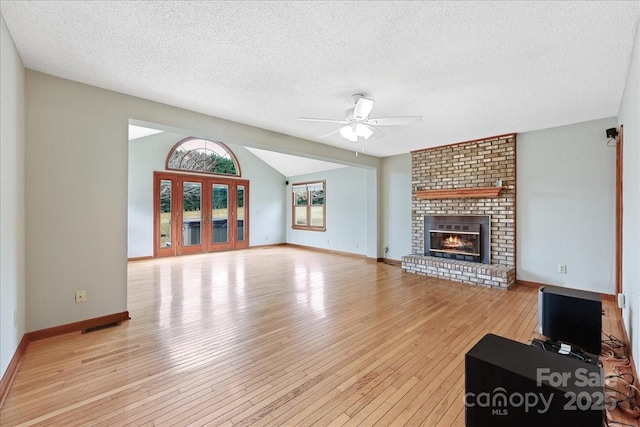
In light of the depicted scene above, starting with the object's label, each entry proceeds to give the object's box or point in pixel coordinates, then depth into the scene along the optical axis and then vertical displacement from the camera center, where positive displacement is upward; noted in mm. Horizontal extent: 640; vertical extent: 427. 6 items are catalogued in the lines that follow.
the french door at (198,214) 7184 -54
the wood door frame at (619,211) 3355 +4
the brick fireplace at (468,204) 4645 +147
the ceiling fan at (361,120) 2879 +1013
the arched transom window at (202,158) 7375 +1511
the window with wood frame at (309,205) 8516 +209
